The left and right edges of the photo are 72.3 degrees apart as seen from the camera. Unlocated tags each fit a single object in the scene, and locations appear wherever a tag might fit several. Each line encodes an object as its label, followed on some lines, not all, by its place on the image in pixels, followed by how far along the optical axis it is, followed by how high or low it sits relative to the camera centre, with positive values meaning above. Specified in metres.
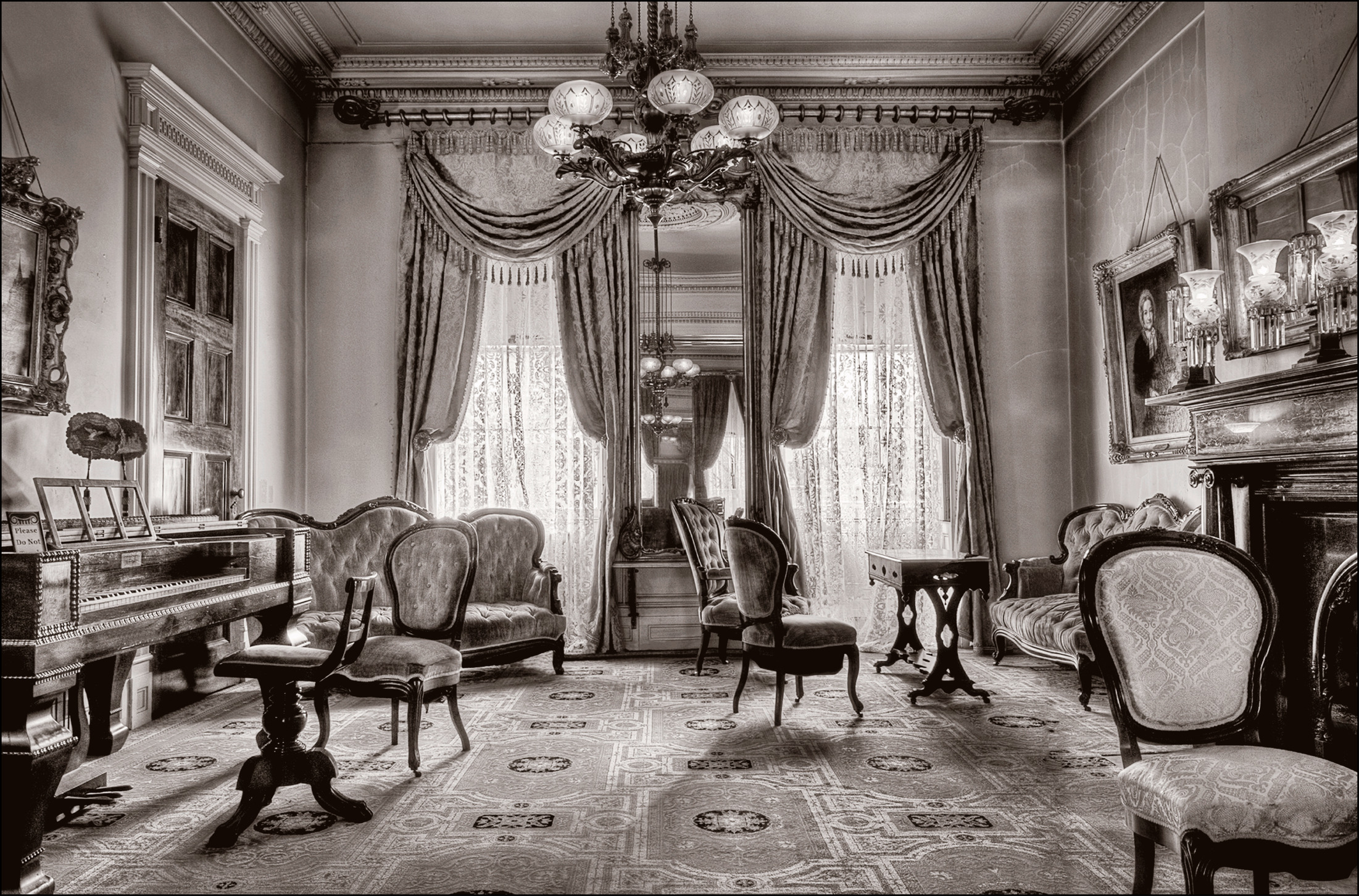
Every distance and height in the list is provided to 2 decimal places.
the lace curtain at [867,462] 6.29 +0.15
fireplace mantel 3.13 -0.03
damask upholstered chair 2.21 -0.44
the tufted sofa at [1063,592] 4.38 -0.65
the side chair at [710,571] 5.17 -0.50
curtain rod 6.26 +2.55
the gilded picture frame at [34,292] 3.40 +0.80
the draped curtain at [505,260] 6.19 +1.49
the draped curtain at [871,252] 6.25 +1.53
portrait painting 5.04 +0.77
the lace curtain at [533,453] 6.22 +0.26
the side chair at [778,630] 4.24 -0.67
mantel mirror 3.59 +1.13
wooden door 4.59 +0.75
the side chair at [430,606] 3.54 -0.48
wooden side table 4.75 -0.54
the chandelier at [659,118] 3.85 +1.60
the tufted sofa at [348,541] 5.32 -0.27
